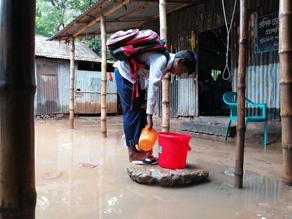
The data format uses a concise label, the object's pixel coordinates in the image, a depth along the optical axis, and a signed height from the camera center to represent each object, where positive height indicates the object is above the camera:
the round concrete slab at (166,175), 2.60 -0.81
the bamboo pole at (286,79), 2.62 +0.27
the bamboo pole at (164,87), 3.60 +0.24
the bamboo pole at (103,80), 5.80 +0.56
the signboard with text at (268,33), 5.34 +1.63
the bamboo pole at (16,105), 0.70 +0.00
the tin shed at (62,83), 11.49 +1.04
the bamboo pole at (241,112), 2.56 -0.10
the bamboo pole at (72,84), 7.59 +0.61
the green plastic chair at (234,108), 4.80 -0.11
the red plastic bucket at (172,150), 2.70 -0.54
